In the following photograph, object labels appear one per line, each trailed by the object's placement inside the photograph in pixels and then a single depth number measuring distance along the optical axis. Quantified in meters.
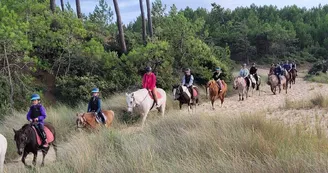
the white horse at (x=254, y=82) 22.06
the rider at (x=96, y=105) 11.08
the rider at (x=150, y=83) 13.62
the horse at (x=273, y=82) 22.98
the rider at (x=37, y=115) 8.84
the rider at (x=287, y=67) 28.25
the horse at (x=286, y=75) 25.06
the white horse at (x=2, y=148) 8.04
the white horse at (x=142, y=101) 12.19
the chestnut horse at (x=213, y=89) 17.30
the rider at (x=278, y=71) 23.66
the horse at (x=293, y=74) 29.39
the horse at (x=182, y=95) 15.35
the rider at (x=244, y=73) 21.38
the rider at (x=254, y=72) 23.45
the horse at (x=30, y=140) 8.29
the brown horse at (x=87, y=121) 10.62
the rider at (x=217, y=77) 17.77
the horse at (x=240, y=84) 20.64
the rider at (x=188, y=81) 15.86
